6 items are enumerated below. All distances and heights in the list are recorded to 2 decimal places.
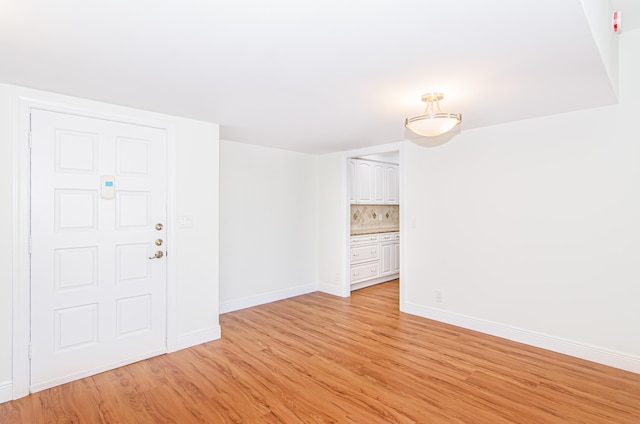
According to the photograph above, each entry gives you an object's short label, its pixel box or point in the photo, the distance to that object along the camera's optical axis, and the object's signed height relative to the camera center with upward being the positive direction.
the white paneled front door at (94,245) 2.53 -0.27
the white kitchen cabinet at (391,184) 6.24 +0.56
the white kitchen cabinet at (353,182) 5.41 +0.52
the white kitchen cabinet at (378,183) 5.93 +0.56
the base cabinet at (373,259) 5.42 -0.82
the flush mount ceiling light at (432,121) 2.39 +0.69
